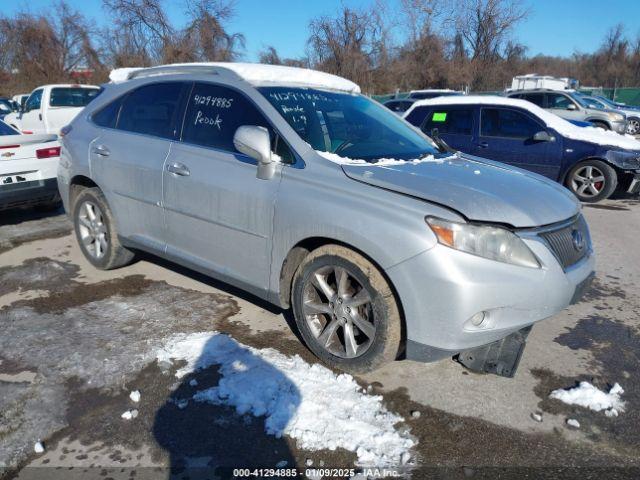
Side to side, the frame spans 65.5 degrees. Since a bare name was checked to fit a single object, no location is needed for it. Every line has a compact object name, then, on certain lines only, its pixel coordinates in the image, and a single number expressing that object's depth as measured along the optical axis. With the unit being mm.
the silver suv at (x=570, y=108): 15734
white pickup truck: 12922
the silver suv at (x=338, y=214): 2643
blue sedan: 7844
